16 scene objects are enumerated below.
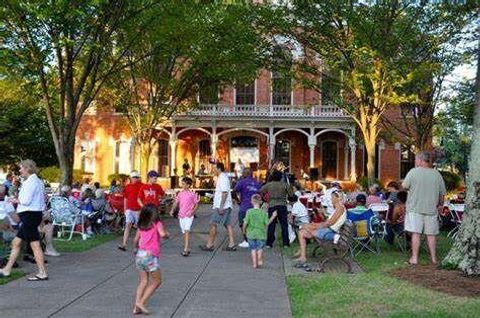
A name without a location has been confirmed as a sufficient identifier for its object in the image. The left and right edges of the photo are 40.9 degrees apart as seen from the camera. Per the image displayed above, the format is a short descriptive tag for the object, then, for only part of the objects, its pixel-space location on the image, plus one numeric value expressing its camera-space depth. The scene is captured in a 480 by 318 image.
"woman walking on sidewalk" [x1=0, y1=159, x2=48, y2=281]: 9.14
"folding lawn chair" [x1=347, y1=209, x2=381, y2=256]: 11.94
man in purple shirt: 13.73
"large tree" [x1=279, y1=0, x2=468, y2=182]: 19.75
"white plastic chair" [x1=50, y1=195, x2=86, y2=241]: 14.23
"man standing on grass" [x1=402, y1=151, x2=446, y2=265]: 10.45
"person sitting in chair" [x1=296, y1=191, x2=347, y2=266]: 10.57
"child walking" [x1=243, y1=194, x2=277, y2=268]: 10.70
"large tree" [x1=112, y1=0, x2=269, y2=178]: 20.25
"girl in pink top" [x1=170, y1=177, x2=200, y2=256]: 12.36
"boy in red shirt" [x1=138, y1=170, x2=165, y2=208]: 12.91
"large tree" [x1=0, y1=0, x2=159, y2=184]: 14.62
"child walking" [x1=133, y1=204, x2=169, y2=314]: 7.16
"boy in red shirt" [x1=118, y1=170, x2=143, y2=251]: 13.17
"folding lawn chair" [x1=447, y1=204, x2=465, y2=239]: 14.68
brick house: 36.38
